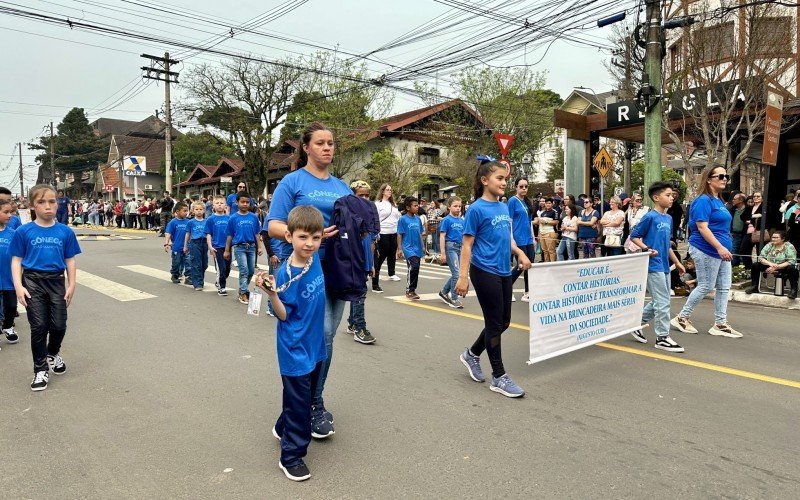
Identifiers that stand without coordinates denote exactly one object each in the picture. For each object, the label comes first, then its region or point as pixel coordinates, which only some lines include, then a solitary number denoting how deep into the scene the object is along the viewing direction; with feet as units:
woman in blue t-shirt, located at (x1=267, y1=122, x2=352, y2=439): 11.66
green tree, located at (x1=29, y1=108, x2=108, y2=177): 241.96
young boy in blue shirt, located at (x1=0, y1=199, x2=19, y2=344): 19.76
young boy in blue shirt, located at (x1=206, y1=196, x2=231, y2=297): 31.58
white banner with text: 16.60
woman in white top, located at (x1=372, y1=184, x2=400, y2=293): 33.68
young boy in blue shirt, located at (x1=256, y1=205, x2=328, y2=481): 10.40
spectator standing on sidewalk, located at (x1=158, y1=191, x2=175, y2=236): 81.87
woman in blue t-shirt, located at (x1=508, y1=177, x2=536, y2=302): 26.48
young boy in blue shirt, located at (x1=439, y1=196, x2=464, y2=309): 29.63
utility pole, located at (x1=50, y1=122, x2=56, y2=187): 212.43
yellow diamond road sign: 50.20
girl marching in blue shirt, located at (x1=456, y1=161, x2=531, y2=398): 15.12
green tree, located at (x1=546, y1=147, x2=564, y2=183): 159.94
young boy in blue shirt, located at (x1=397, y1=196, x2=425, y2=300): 31.17
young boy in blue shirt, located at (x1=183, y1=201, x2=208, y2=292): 33.63
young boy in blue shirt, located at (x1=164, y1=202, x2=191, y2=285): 35.63
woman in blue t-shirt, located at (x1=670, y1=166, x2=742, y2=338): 20.84
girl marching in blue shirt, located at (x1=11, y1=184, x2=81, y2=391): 15.93
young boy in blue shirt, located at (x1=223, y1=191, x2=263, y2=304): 29.76
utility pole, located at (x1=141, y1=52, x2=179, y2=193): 102.94
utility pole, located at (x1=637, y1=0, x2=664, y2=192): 35.50
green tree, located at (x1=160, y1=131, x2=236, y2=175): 187.83
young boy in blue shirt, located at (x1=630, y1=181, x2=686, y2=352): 19.93
